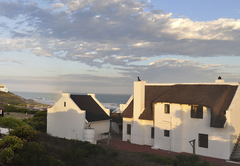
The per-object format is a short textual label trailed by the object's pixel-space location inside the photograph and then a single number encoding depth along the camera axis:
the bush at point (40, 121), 27.33
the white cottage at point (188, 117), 18.28
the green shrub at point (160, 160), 12.27
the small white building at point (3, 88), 112.32
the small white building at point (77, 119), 23.25
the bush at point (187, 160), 11.75
